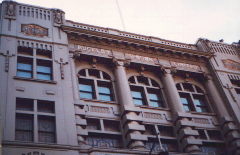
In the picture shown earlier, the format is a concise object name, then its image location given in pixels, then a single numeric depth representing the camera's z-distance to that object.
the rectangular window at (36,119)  19.97
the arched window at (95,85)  25.31
